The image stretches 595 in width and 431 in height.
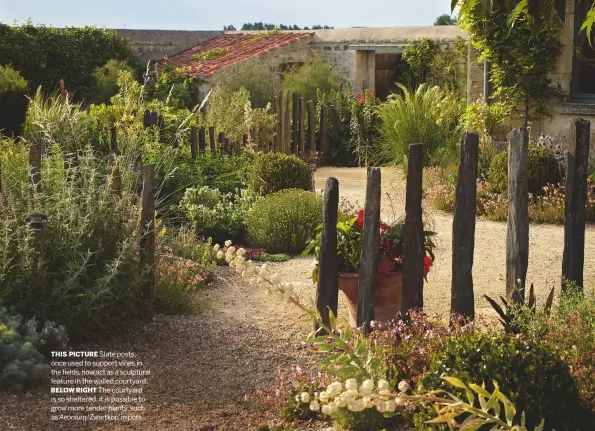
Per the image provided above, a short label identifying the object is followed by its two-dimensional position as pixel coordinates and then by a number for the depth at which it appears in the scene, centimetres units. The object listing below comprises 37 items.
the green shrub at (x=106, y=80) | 1681
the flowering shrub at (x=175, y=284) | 588
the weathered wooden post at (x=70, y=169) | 539
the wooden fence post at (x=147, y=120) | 1020
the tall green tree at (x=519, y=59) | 1141
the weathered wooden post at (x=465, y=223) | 471
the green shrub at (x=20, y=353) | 438
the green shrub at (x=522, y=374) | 346
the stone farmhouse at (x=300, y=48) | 1714
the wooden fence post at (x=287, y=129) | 1317
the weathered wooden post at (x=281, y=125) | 1309
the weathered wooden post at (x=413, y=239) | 486
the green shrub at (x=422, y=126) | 1218
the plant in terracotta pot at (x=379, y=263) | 536
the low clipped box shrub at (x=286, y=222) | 797
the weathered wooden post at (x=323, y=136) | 1407
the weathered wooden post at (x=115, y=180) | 561
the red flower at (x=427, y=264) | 554
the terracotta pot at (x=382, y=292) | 535
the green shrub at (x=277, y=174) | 930
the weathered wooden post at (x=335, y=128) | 1443
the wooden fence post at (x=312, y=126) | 1390
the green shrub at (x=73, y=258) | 494
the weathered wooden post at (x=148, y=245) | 551
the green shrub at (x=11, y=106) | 1189
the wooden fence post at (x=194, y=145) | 1038
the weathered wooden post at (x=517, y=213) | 486
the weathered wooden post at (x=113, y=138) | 1037
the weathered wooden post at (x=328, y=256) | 513
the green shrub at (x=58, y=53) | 1641
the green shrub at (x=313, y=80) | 1616
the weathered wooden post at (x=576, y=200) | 501
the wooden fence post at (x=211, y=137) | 1059
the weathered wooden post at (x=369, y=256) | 500
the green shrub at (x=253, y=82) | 1571
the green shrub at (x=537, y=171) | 966
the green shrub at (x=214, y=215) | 839
